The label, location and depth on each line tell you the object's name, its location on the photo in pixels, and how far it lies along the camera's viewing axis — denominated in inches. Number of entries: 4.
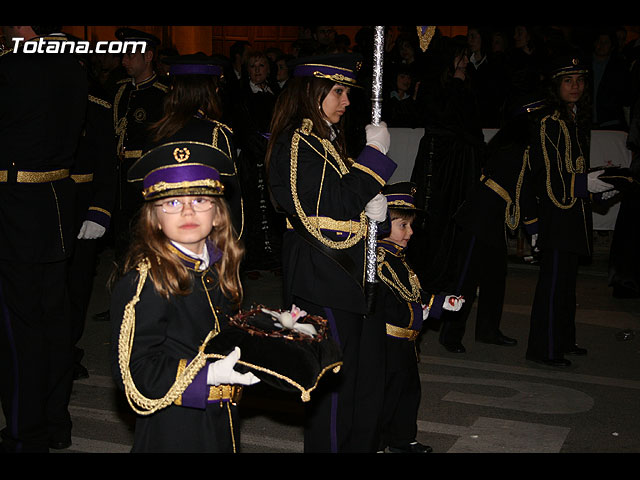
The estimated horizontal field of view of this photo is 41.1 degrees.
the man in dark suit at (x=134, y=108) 265.6
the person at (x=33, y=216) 179.5
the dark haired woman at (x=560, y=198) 266.1
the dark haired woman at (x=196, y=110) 200.8
